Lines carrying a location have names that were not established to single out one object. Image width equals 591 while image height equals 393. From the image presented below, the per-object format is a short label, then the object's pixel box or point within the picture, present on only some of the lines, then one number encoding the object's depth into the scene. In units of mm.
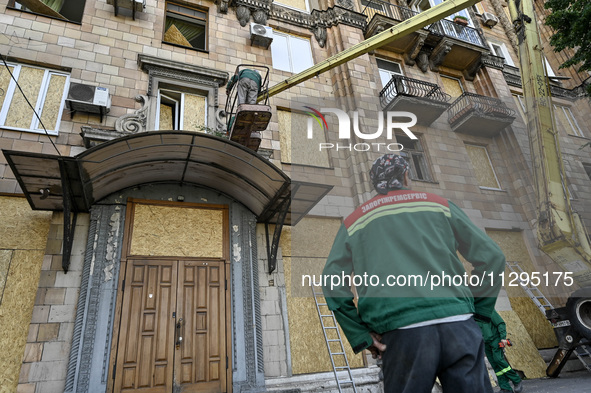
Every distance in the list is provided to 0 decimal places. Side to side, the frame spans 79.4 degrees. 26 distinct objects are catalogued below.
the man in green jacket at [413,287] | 1821
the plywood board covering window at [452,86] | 14922
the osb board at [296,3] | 13439
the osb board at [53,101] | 8078
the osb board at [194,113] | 9562
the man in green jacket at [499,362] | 6578
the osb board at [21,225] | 6895
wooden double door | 6602
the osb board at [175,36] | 10820
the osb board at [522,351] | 9383
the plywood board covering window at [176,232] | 7677
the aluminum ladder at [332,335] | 7579
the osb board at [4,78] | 8147
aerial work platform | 7832
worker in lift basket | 8305
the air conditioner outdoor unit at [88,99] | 8062
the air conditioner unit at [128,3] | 9945
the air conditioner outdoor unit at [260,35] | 11305
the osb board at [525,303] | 10484
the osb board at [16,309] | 5984
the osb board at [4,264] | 6543
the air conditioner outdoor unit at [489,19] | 18016
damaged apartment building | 6559
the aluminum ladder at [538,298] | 9508
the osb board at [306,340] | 7640
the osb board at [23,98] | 7875
